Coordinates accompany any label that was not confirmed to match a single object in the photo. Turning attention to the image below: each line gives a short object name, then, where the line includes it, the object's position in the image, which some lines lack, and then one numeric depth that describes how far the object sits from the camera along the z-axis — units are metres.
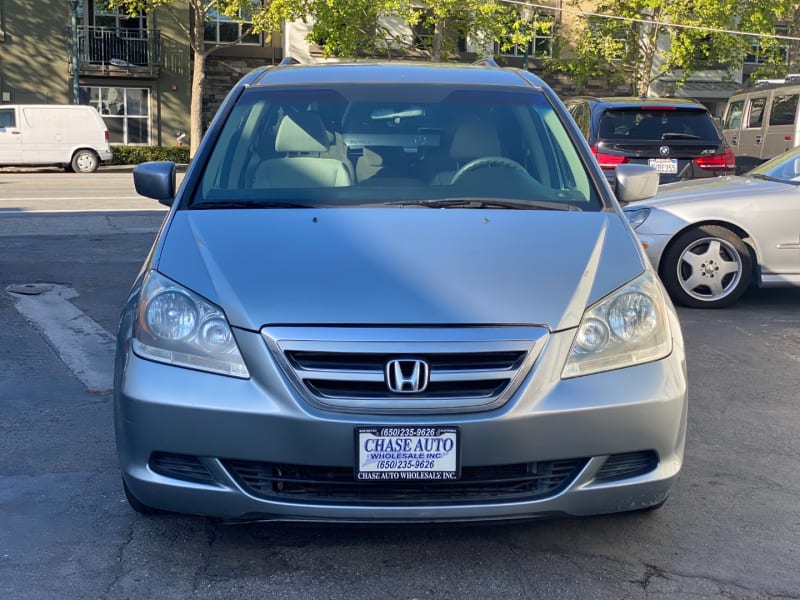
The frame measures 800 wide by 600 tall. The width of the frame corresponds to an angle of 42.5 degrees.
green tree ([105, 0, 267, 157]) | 30.88
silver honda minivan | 3.05
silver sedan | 7.79
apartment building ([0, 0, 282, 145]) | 34.00
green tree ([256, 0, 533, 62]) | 31.31
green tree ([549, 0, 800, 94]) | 32.41
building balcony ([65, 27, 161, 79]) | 34.16
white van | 26.69
